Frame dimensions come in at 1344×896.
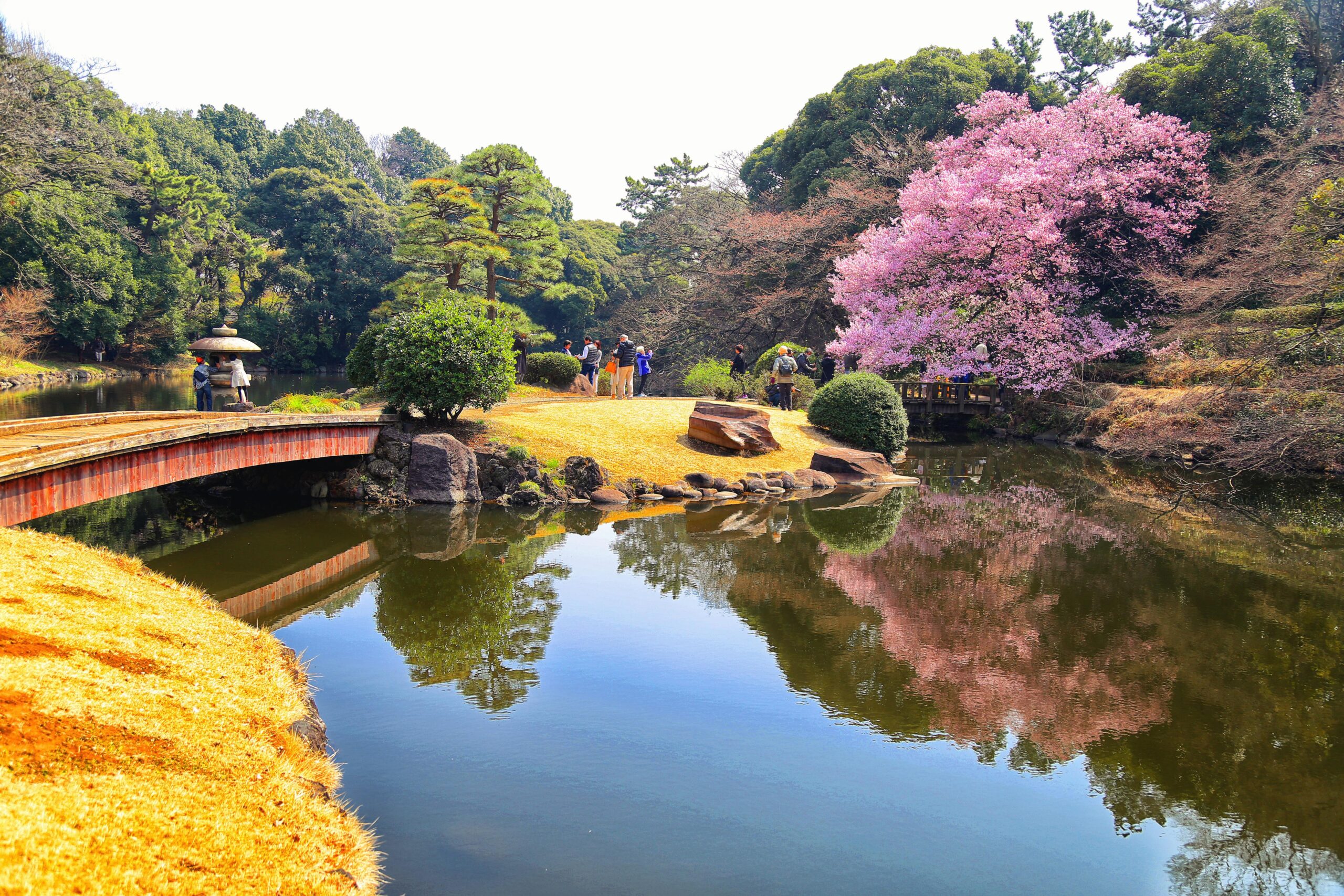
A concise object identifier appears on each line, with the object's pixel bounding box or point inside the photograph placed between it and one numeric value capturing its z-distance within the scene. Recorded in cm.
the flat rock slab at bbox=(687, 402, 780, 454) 1852
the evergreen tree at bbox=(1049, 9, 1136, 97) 3850
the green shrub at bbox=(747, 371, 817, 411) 2536
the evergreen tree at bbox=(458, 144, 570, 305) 2858
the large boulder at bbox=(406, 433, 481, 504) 1499
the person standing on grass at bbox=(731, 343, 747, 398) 2667
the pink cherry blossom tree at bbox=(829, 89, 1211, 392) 2539
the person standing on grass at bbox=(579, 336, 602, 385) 2594
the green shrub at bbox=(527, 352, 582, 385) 2634
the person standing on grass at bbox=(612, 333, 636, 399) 2339
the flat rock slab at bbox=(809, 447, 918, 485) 1869
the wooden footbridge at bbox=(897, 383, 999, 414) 2747
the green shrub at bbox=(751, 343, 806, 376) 2719
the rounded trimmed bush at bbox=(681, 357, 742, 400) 2528
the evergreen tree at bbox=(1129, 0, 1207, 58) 3675
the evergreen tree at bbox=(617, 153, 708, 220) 5544
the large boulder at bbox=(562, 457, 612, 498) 1612
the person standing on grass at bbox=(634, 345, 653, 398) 2669
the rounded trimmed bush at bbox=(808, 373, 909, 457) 2042
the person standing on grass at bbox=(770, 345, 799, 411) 2311
